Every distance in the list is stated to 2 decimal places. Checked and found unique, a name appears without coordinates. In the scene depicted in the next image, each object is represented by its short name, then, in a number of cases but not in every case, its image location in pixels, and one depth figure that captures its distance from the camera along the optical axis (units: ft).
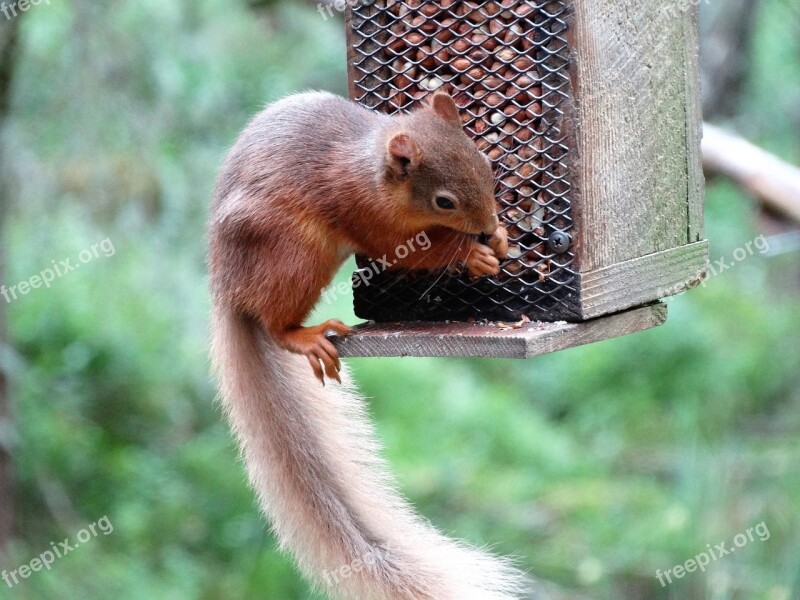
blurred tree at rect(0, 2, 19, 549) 20.90
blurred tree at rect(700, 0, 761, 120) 32.78
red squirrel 14.06
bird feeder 14.16
